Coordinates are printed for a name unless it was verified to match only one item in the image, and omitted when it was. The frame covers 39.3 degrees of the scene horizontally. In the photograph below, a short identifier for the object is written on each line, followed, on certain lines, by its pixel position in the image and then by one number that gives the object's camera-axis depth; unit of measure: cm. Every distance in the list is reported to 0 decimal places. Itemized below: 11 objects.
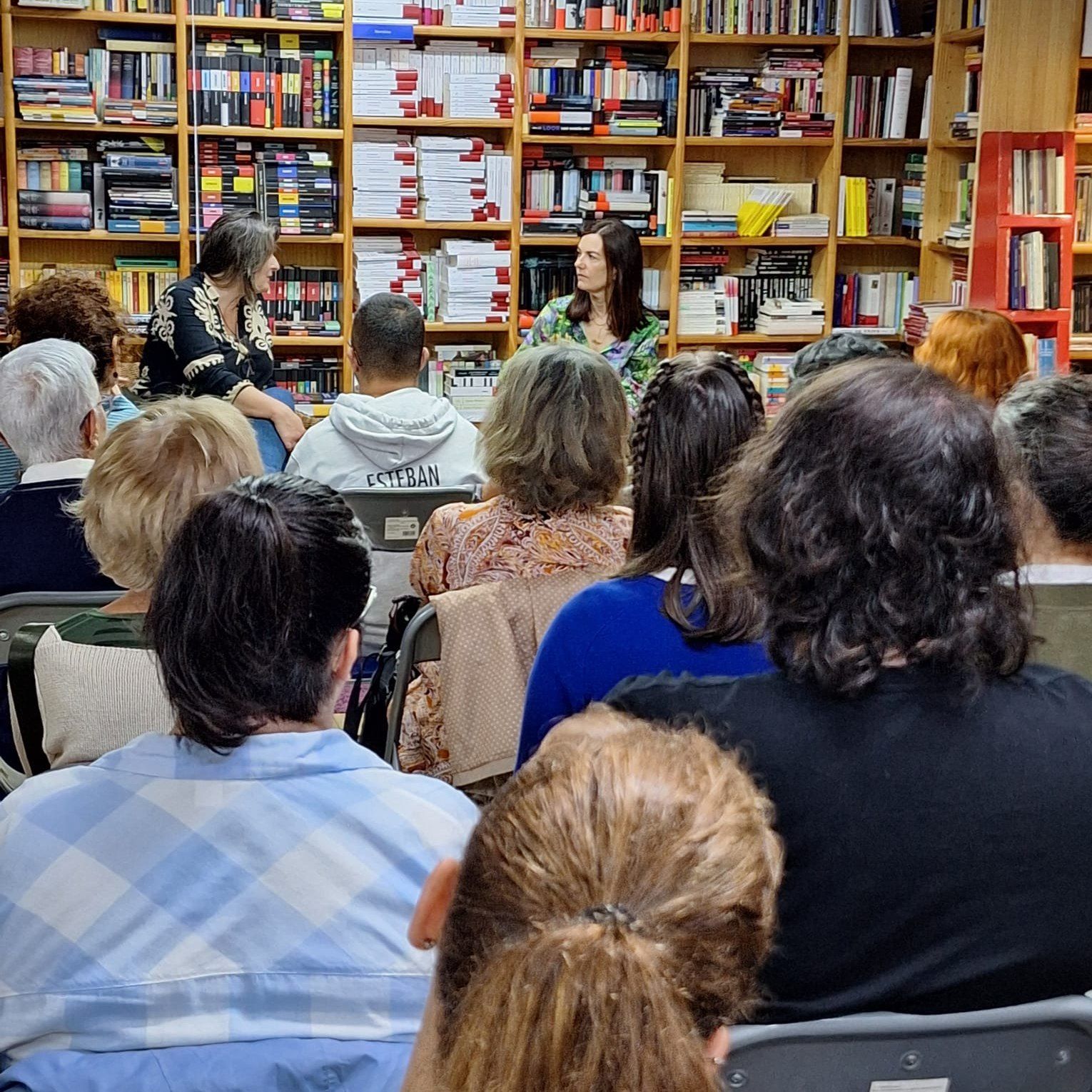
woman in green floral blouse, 504
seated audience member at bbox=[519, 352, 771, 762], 186
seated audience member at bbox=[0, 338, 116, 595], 262
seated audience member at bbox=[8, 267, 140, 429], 372
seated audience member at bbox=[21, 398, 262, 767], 194
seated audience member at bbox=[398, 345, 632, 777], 257
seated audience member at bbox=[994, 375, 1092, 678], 213
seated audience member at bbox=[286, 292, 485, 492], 354
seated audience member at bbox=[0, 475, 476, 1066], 134
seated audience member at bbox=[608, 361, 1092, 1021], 131
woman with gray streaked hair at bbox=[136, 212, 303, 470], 467
